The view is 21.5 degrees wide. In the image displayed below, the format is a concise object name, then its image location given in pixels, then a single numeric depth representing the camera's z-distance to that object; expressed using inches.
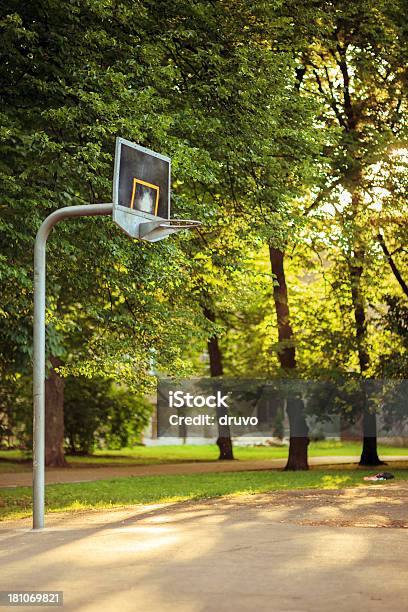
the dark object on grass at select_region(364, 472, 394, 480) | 1055.0
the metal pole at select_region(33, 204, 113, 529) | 563.2
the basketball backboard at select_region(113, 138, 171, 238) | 577.6
